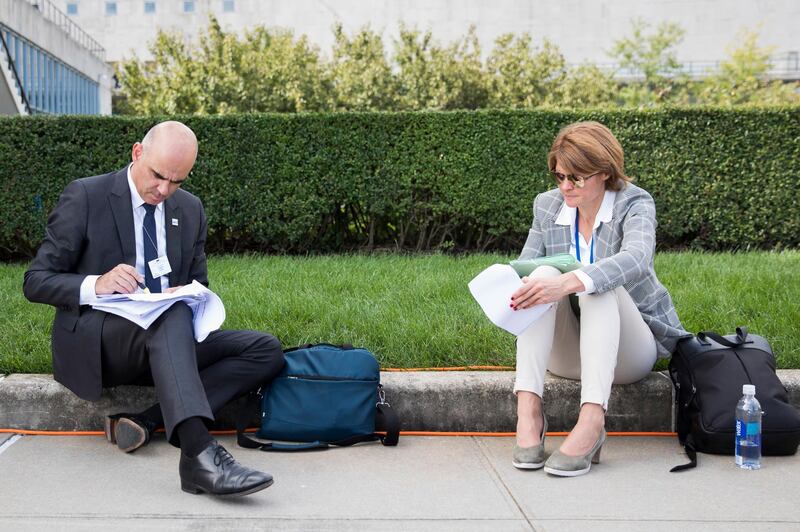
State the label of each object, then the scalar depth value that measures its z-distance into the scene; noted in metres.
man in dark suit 3.34
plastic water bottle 3.55
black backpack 3.65
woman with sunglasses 3.51
